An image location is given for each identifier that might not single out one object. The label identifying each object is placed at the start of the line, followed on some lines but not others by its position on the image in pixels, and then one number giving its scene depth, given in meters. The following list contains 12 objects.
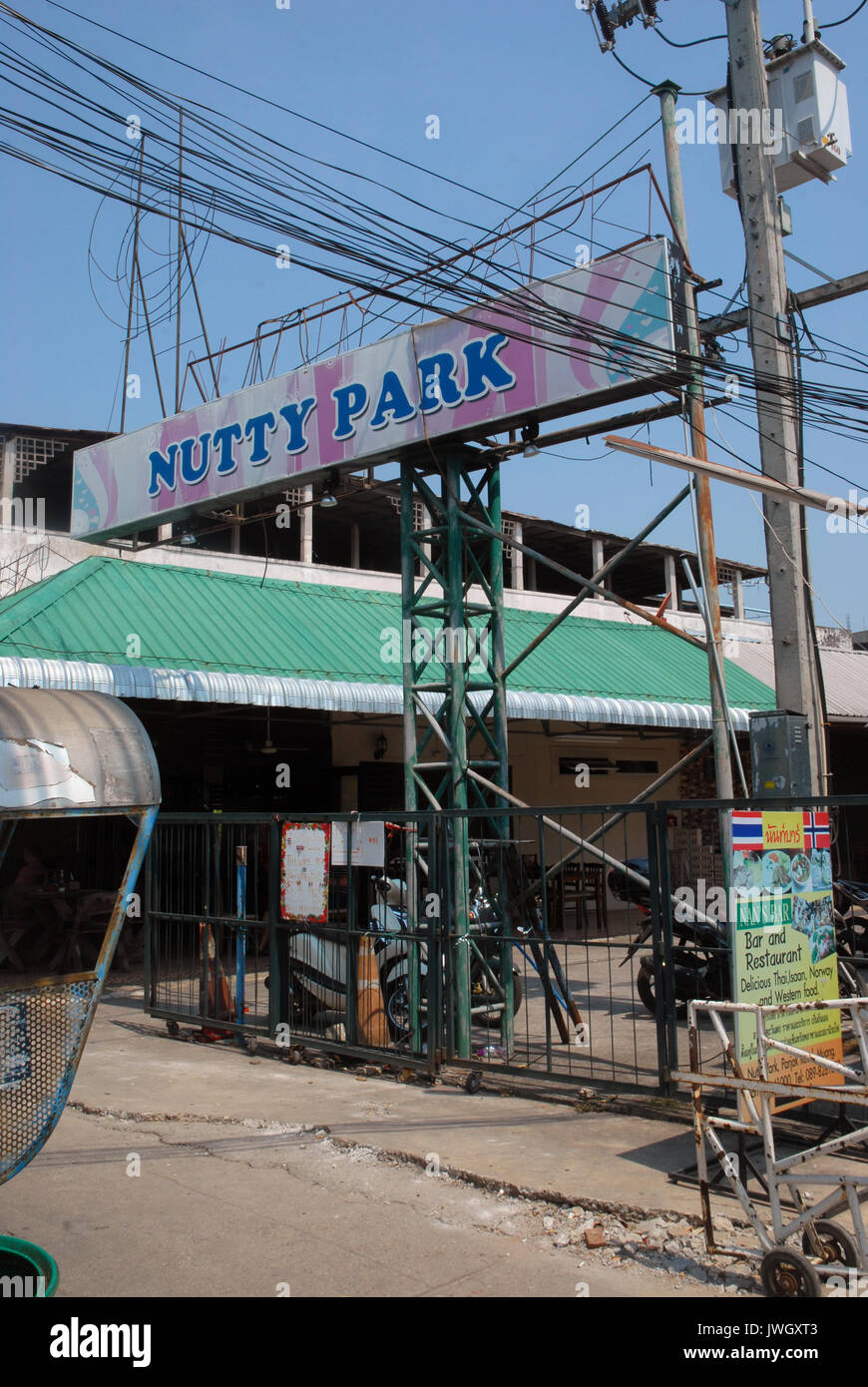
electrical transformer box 9.53
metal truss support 9.73
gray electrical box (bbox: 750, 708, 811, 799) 7.94
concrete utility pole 8.48
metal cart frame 4.28
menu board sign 5.93
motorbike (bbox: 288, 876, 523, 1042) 9.34
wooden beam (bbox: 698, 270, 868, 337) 9.93
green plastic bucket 4.06
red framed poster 9.37
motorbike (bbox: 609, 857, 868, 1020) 9.73
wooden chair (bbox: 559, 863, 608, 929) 12.20
